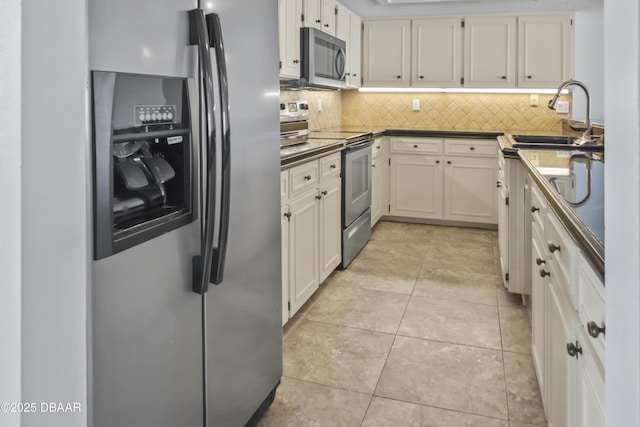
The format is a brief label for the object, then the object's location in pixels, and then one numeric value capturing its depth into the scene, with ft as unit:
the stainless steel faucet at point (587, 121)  10.27
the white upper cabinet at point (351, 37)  14.78
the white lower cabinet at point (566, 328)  3.31
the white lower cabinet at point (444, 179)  16.47
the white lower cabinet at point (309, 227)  8.38
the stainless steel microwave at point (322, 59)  11.18
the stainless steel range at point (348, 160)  10.44
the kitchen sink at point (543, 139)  12.48
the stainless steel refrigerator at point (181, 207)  3.53
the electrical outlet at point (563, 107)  16.93
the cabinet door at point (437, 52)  16.74
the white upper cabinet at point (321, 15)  11.50
